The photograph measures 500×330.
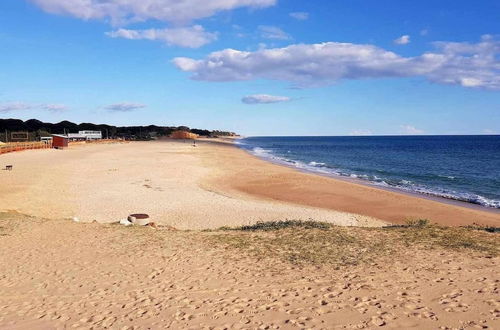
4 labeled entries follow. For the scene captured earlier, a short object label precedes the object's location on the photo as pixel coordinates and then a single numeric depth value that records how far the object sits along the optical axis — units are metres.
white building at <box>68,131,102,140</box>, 93.58
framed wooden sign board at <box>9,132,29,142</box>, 68.72
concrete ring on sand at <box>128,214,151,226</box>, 15.45
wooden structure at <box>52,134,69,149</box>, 67.31
